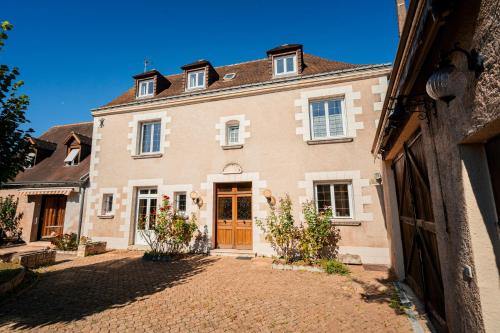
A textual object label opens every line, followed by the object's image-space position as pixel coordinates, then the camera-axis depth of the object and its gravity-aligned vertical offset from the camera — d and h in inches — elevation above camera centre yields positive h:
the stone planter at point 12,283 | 225.3 -70.2
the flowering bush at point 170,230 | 388.5 -34.0
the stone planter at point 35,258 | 318.7 -65.0
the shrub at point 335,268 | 293.2 -72.6
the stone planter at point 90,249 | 403.2 -65.9
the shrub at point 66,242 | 426.6 -57.4
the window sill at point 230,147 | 411.6 +101.0
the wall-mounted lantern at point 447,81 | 86.4 +44.9
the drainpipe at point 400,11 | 245.3 +195.8
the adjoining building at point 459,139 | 79.7 +25.3
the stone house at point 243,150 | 359.3 +95.4
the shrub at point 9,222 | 527.2 -26.7
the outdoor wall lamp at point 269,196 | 376.8 +16.3
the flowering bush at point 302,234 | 329.4 -36.4
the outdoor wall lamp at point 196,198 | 414.9 +16.5
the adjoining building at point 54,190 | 490.3 +39.6
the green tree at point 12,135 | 225.1 +68.8
